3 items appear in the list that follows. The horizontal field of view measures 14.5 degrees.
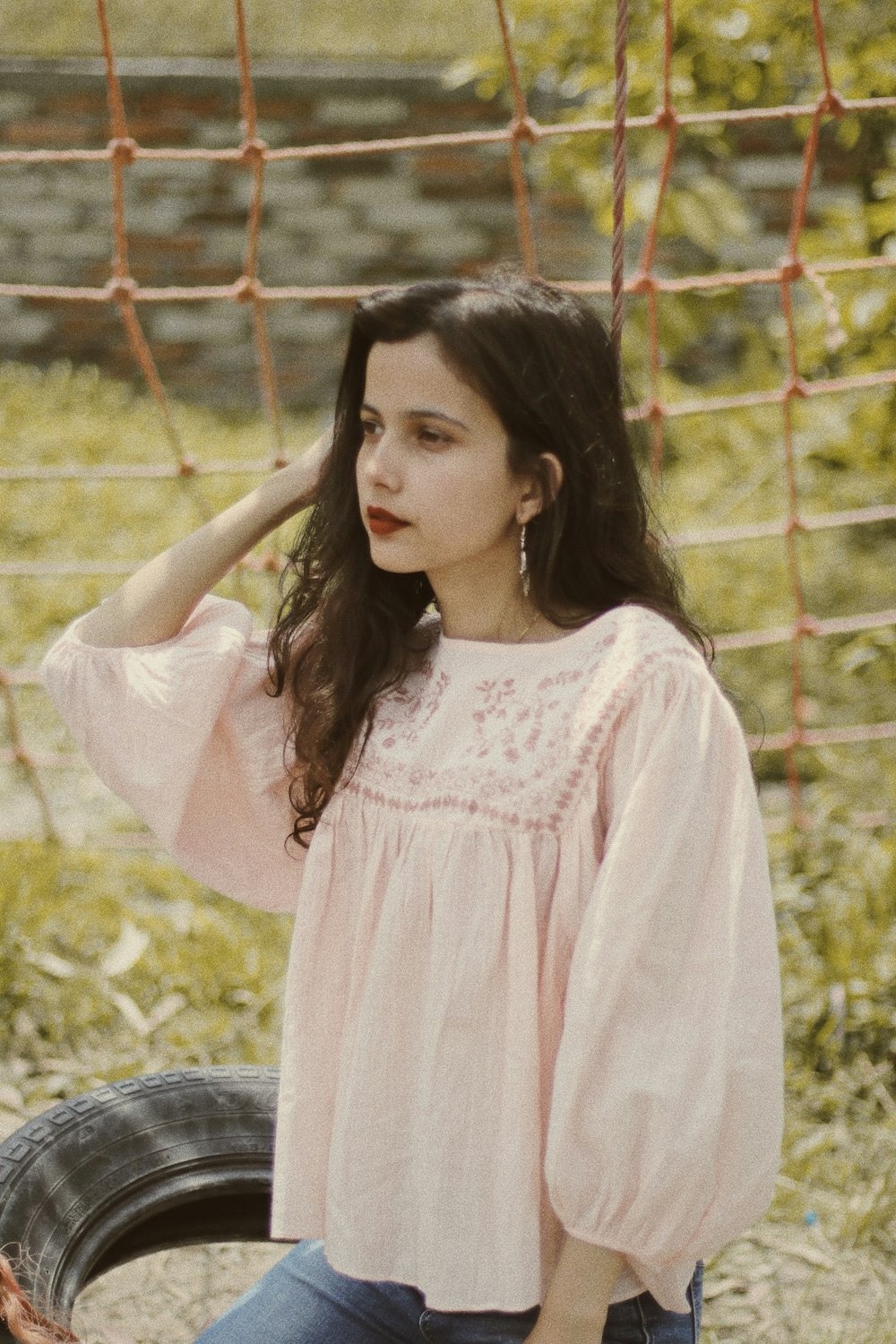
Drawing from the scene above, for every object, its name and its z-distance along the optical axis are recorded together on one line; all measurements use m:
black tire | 3.00
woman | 2.60
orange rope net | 3.65
